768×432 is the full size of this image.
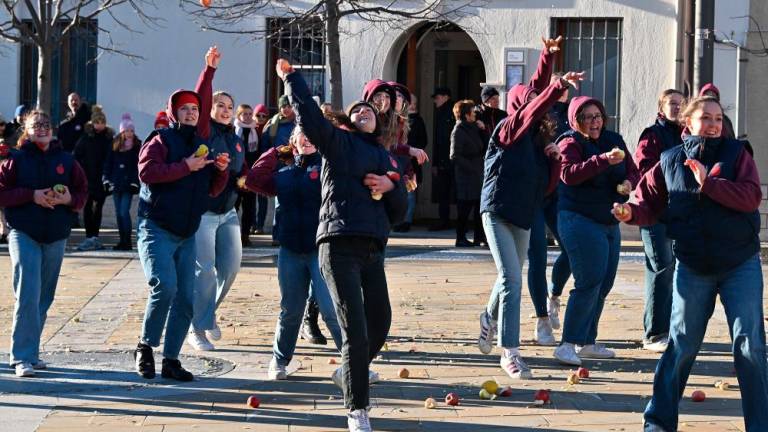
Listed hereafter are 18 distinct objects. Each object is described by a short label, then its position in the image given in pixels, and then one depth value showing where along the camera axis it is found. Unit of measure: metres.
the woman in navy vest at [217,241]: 15.20
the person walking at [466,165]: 27.02
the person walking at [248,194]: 27.50
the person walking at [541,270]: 15.74
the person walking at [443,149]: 30.25
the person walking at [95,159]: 27.38
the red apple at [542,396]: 12.29
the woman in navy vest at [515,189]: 13.65
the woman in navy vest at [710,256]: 10.35
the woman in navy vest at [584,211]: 14.30
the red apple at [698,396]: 12.36
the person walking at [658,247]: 15.15
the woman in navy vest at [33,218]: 13.77
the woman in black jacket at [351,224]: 10.87
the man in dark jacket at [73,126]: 29.48
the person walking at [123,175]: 26.72
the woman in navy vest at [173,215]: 13.30
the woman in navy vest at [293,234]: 13.49
